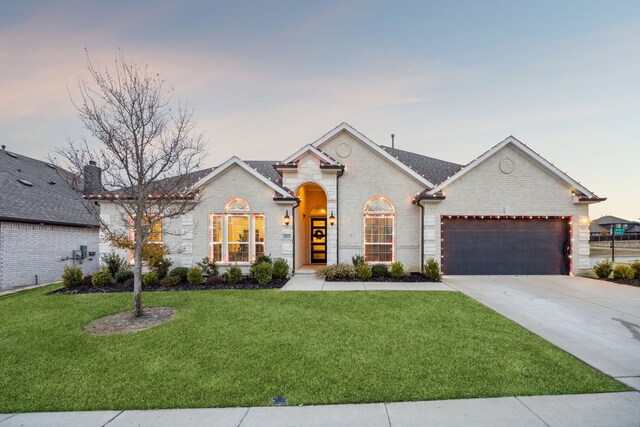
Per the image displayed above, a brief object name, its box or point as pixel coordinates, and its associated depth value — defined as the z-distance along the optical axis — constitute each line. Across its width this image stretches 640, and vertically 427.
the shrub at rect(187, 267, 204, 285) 11.16
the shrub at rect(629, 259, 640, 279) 11.57
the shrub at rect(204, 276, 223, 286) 11.14
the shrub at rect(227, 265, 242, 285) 11.25
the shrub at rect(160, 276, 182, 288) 11.00
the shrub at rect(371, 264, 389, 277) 12.27
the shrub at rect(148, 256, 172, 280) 11.96
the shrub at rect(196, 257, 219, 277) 12.16
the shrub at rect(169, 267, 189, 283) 11.60
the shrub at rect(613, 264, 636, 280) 11.36
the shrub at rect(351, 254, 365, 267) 12.73
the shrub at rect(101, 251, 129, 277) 12.32
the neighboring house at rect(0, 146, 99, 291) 12.98
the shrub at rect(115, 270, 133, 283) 11.62
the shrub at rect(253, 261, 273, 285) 10.98
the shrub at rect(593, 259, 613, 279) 11.91
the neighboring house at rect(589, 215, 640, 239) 45.97
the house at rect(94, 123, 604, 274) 12.75
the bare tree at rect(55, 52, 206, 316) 7.31
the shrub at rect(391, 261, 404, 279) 12.05
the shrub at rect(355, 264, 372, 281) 11.90
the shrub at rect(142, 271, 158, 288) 11.06
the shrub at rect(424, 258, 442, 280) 11.79
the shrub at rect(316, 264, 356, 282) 11.93
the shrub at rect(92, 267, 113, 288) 10.80
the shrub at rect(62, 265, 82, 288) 10.73
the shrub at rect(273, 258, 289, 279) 11.76
